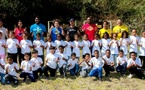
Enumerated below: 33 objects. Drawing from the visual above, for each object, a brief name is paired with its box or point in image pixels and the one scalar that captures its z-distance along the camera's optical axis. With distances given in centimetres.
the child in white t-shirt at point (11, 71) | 844
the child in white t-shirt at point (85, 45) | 987
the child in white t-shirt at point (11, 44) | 925
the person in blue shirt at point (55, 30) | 1002
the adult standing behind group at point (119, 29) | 1001
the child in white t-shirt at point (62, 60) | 931
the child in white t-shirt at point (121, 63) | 934
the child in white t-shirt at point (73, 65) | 940
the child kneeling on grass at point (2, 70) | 851
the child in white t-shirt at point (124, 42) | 969
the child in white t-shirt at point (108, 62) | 930
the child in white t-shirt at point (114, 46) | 978
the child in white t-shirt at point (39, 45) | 958
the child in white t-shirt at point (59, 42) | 975
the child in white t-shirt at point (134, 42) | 976
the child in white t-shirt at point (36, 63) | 894
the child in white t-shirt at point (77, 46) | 981
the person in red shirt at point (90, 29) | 1024
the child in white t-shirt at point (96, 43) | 984
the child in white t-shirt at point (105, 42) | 980
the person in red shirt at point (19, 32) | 963
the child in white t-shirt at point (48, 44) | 967
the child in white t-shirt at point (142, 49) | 966
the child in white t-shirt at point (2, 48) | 916
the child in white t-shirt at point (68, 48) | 976
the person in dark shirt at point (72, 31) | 1016
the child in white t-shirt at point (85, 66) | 924
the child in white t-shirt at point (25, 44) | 943
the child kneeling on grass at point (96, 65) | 889
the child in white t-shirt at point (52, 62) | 921
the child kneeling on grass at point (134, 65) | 904
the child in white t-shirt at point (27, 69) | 868
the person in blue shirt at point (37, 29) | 992
